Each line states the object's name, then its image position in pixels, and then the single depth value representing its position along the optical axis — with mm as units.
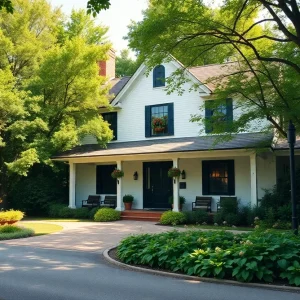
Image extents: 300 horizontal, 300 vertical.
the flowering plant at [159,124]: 21109
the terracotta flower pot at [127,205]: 20641
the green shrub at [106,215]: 18766
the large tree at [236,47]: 11266
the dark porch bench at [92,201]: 21633
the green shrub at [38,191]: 21562
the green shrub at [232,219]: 16250
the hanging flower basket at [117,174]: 19859
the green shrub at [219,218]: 16656
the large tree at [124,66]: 41125
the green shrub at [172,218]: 16969
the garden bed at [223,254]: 7027
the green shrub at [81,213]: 20375
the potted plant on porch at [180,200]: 19514
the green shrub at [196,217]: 17102
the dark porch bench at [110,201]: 21172
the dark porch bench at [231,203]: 16922
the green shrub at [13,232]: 13494
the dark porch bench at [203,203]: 18766
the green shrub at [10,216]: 15206
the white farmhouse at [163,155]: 18219
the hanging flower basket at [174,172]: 18219
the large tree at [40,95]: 20109
